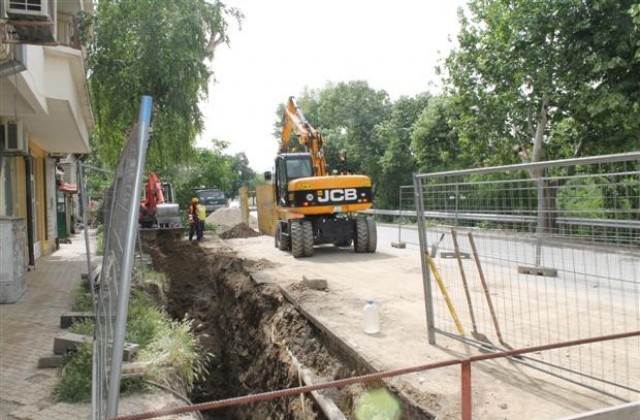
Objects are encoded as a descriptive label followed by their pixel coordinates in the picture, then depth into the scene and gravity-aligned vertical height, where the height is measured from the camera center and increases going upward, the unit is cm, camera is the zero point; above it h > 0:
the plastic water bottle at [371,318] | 687 -133
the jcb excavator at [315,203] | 1458 +19
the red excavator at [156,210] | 1902 +21
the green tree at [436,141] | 2806 +322
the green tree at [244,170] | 10350 +811
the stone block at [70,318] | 717 -124
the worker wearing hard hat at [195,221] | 2145 -22
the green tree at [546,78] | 1395 +332
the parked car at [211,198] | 3847 +112
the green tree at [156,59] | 1772 +498
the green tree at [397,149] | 3528 +364
